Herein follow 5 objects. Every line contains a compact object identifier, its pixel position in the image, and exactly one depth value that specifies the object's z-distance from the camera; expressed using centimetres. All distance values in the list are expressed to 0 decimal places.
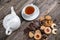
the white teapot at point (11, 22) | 115
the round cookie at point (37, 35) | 116
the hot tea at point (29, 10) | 123
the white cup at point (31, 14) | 122
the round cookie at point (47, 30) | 117
